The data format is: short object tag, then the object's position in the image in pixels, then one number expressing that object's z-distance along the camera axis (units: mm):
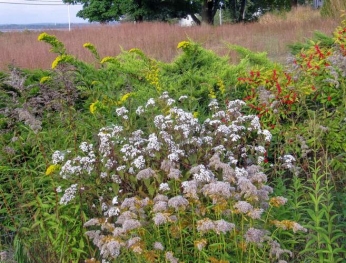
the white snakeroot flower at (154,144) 3347
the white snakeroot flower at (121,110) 3790
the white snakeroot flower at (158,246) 2604
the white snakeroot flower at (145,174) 3000
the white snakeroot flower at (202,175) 2875
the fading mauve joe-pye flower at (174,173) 2910
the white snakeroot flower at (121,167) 3416
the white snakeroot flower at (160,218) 2605
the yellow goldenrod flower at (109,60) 4743
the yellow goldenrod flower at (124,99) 4150
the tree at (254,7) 36056
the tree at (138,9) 28391
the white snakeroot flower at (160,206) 2686
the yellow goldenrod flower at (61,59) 4114
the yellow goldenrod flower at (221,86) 5044
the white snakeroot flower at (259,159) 3593
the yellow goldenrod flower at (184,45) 5273
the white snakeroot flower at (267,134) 3631
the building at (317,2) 39150
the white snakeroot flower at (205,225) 2549
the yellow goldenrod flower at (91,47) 4482
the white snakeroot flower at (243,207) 2535
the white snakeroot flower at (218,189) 2590
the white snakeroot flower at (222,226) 2506
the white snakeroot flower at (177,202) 2658
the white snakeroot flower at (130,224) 2586
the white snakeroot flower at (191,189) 2691
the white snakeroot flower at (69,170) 3331
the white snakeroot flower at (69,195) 3266
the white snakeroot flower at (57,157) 3443
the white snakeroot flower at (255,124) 3818
